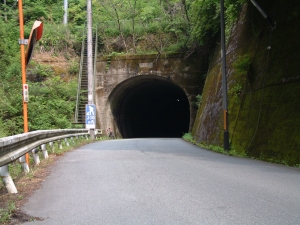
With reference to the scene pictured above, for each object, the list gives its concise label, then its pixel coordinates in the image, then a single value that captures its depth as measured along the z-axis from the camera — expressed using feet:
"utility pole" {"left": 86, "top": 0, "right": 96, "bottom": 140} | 72.23
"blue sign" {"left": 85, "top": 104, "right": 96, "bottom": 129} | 71.77
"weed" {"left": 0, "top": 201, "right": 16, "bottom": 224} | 14.21
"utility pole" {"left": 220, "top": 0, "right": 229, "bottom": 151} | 46.39
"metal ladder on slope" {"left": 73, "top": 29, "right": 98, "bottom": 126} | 84.69
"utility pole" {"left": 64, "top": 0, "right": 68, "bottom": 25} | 111.92
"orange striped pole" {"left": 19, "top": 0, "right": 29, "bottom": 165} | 29.58
